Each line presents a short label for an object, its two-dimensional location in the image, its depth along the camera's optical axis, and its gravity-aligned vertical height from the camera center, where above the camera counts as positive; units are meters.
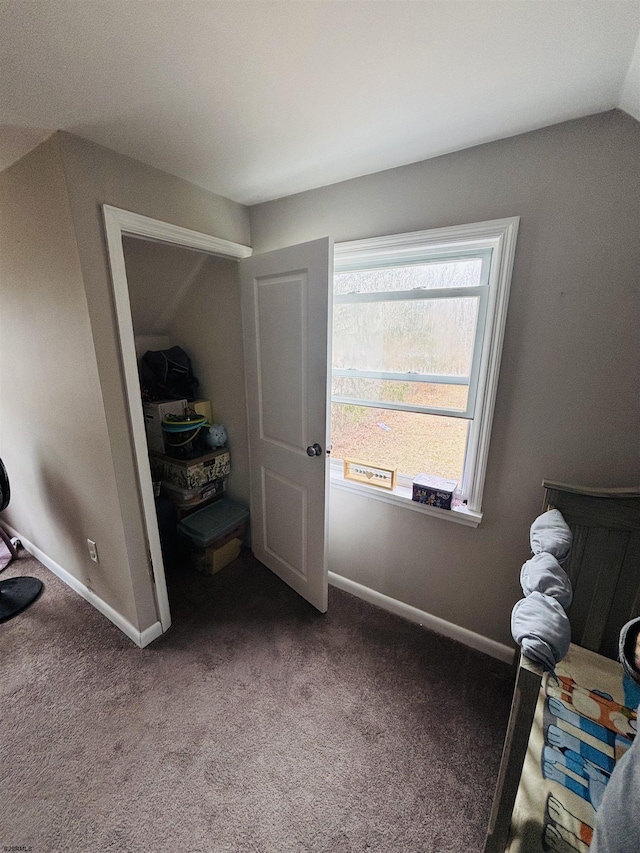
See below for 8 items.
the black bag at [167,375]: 2.21 -0.21
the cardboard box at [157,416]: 2.17 -0.46
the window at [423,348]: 1.39 -0.01
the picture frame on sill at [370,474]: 1.76 -0.69
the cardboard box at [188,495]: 2.18 -0.99
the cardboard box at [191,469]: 2.12 -0.80
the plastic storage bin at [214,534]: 2.11 -1.19
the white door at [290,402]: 1.56 -0.30
